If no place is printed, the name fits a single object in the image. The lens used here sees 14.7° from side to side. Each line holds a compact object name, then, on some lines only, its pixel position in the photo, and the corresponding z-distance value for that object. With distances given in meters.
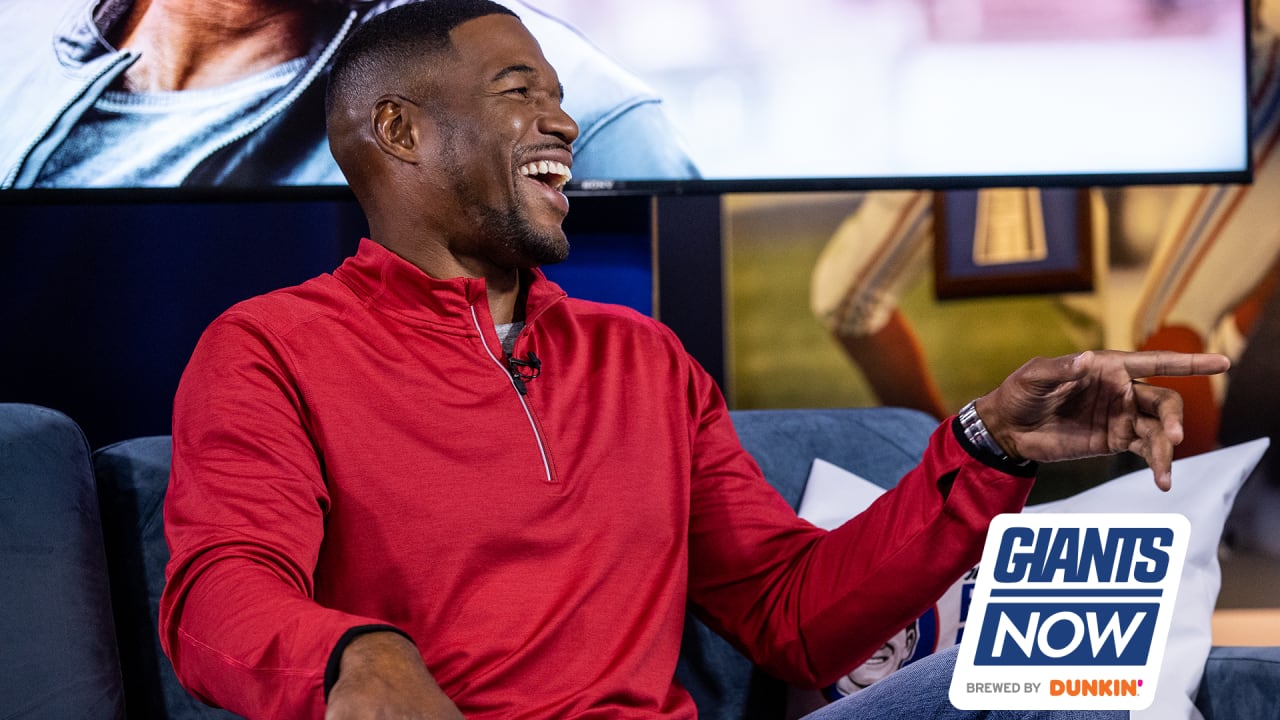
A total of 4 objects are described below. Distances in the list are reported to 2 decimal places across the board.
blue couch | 4.56
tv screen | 4.93
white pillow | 4.67
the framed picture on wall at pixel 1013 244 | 5.41
